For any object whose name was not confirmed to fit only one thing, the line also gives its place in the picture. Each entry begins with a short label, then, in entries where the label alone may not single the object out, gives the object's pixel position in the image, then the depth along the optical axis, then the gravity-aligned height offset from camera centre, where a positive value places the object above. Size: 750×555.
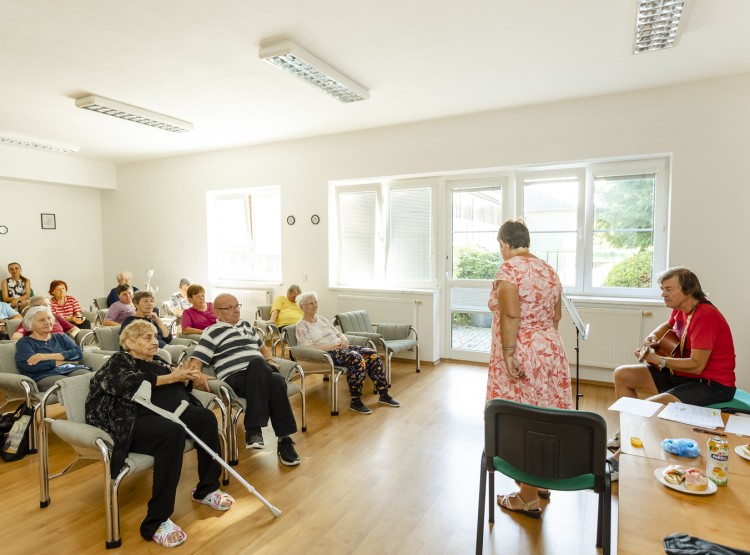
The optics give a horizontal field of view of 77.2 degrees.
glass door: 5.72 -0.22
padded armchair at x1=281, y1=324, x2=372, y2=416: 4.20 -1.09
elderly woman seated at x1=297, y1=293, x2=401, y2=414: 4.31 -1.00
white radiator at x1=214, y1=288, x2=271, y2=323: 7.07 -0.81
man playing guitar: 2.91 -0.70
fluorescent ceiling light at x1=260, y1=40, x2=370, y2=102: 3.46 +1.45
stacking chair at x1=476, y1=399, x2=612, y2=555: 1.84 -0.83
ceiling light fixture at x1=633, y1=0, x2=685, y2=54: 2.95 +1.50
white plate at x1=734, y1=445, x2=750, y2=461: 1.79 -0.81
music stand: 2.99 -0.49
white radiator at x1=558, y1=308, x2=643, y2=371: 4.74 -0.94
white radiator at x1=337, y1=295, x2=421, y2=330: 5.92 -0.80
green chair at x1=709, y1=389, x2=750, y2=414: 2.90 -1.00
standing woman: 2.46 -0.48
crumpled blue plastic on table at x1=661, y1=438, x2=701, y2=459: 1.81 -0.79
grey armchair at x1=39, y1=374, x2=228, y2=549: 2.29 -1.01
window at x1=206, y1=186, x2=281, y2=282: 7.30 +0.19
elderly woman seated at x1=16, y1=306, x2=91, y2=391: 3.44 -0.80
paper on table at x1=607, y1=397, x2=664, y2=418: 2.31 -0.83
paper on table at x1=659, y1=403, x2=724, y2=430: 2.15 -0.81
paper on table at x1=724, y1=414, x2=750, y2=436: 2.05 -0.81
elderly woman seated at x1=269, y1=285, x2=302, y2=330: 5.64 -0.78
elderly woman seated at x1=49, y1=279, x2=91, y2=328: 5.75 -0.75
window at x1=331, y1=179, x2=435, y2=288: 6.07 +0.15
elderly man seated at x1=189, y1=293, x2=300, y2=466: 3.21 -0.90
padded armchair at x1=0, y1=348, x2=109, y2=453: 3.20 -0.92
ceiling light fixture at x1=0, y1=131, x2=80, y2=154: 6.05 +1.40
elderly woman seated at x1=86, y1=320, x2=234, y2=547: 2.38 -0.96
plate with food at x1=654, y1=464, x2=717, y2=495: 1.55 -0.80
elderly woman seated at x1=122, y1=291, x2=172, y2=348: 4.34 -0.62
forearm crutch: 2.49 -0.94
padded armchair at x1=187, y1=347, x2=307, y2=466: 3.12 -1.09
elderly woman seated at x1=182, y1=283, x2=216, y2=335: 4.78 -0.73
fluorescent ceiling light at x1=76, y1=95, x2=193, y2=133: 4.67 +1.44
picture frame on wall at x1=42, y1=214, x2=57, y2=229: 7.80 +0.42
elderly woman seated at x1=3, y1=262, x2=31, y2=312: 6.84 -0.62
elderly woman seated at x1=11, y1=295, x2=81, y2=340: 4.62 -0.85
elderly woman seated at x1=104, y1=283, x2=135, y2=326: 5.26 -0.70
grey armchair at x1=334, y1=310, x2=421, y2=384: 5.15 -1.02
